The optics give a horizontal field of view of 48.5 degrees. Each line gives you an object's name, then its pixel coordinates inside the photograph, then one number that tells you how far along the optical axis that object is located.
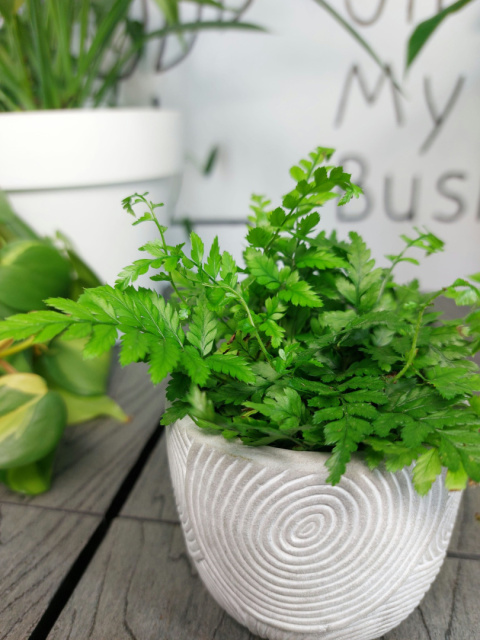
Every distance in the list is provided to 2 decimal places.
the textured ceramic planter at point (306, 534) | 0.23
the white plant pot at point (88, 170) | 0.56
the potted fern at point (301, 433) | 0.22
